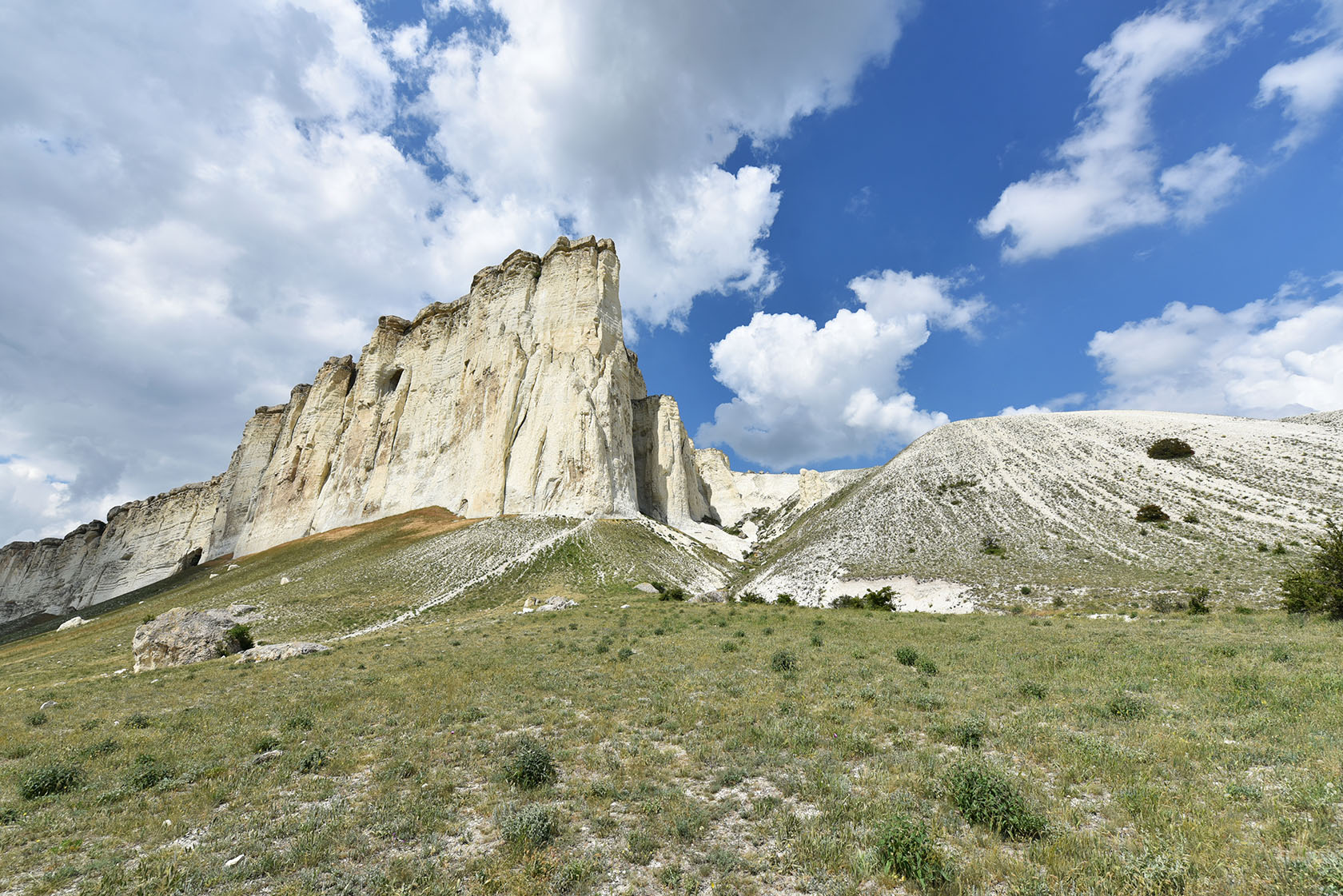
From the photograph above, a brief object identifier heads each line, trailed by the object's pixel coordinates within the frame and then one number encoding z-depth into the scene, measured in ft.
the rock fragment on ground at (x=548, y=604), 113.80
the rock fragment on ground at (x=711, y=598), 130.00
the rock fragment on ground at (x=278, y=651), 71.98
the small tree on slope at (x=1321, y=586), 64.95
